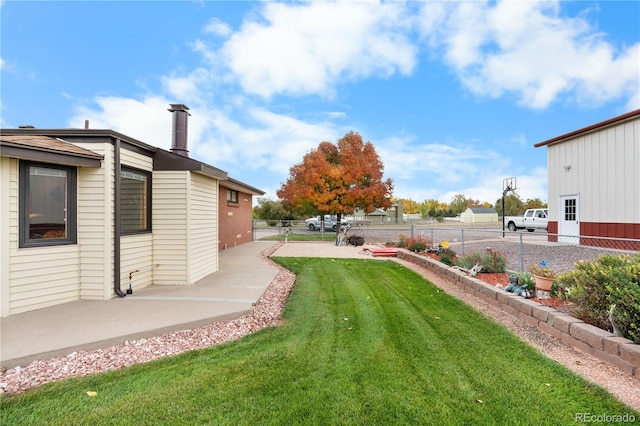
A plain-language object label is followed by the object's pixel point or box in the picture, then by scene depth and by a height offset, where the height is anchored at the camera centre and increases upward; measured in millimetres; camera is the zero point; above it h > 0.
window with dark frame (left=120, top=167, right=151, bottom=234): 5512 +287
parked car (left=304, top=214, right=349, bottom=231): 27878 -798
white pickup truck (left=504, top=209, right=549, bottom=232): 23688 -483
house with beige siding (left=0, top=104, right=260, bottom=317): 4328 -23
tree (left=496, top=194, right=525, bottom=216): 46969 +1478
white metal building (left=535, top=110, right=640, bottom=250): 10789 +1341
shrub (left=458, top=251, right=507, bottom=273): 6926 -1120
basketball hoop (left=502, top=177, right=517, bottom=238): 25561 +2712
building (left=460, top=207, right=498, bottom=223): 51125 -86
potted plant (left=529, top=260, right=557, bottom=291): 5059 -1073
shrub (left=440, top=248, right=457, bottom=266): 8414 -1243
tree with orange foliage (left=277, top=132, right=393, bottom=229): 17375 +1875
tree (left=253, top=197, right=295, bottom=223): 34938 +471
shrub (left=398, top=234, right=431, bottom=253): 11188 -1125
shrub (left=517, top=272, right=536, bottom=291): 5137 -1153
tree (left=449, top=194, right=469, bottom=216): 64081 +2352
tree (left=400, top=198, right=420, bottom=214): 69438 +1811
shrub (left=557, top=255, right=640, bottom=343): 3223 -928
